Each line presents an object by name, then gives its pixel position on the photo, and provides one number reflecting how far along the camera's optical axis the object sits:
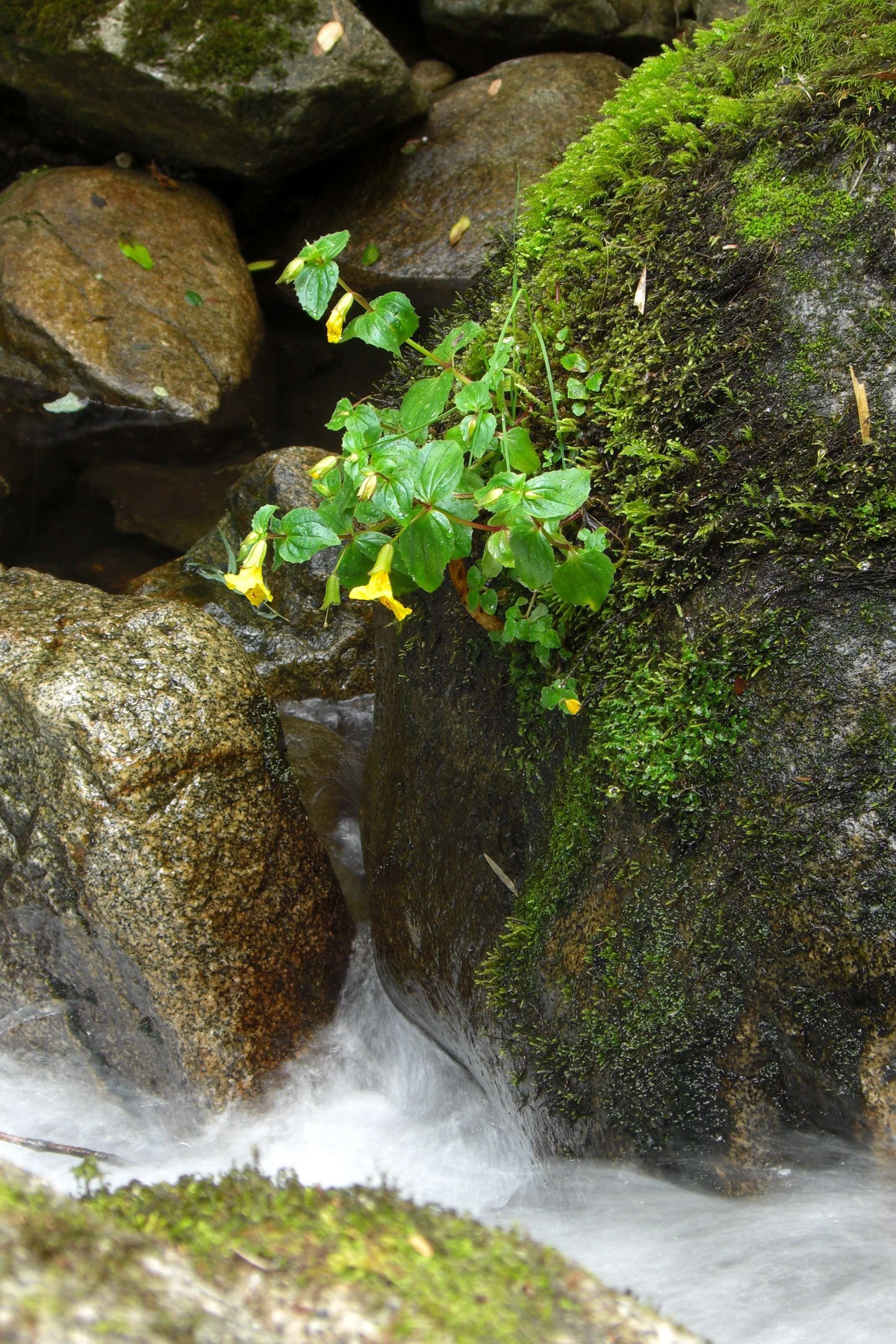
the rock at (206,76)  6.83
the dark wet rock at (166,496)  6.15
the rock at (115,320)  6.92
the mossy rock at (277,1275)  1.11
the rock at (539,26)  8.77
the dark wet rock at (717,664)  2.09
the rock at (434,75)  9.26
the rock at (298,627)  4.96
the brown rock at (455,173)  8.10
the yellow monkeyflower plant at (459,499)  2.11
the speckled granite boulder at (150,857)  2.90
